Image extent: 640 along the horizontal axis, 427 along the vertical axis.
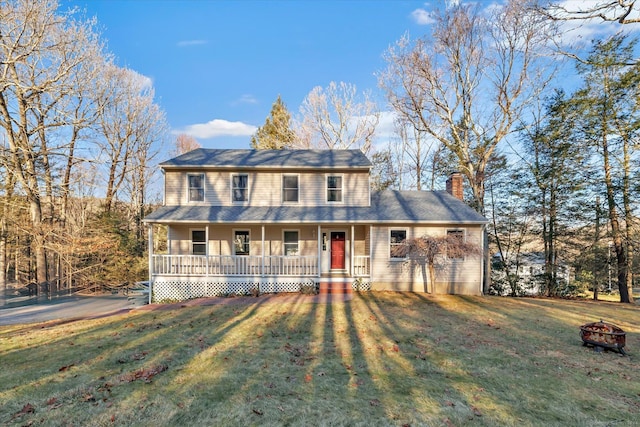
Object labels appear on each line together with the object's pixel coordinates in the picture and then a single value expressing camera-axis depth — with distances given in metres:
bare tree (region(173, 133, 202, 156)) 34.94
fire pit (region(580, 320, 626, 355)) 6.26
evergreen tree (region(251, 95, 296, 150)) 28.88
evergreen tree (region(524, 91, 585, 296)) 15.29
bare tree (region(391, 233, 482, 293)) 11.52
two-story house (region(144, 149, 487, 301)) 12.96
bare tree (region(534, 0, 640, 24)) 9.44
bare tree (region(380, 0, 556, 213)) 16.02
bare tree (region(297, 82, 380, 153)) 25.53
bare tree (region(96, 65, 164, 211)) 19.88
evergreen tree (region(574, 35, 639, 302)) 13.47
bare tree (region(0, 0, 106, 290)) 10.78
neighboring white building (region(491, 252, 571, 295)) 17.20
